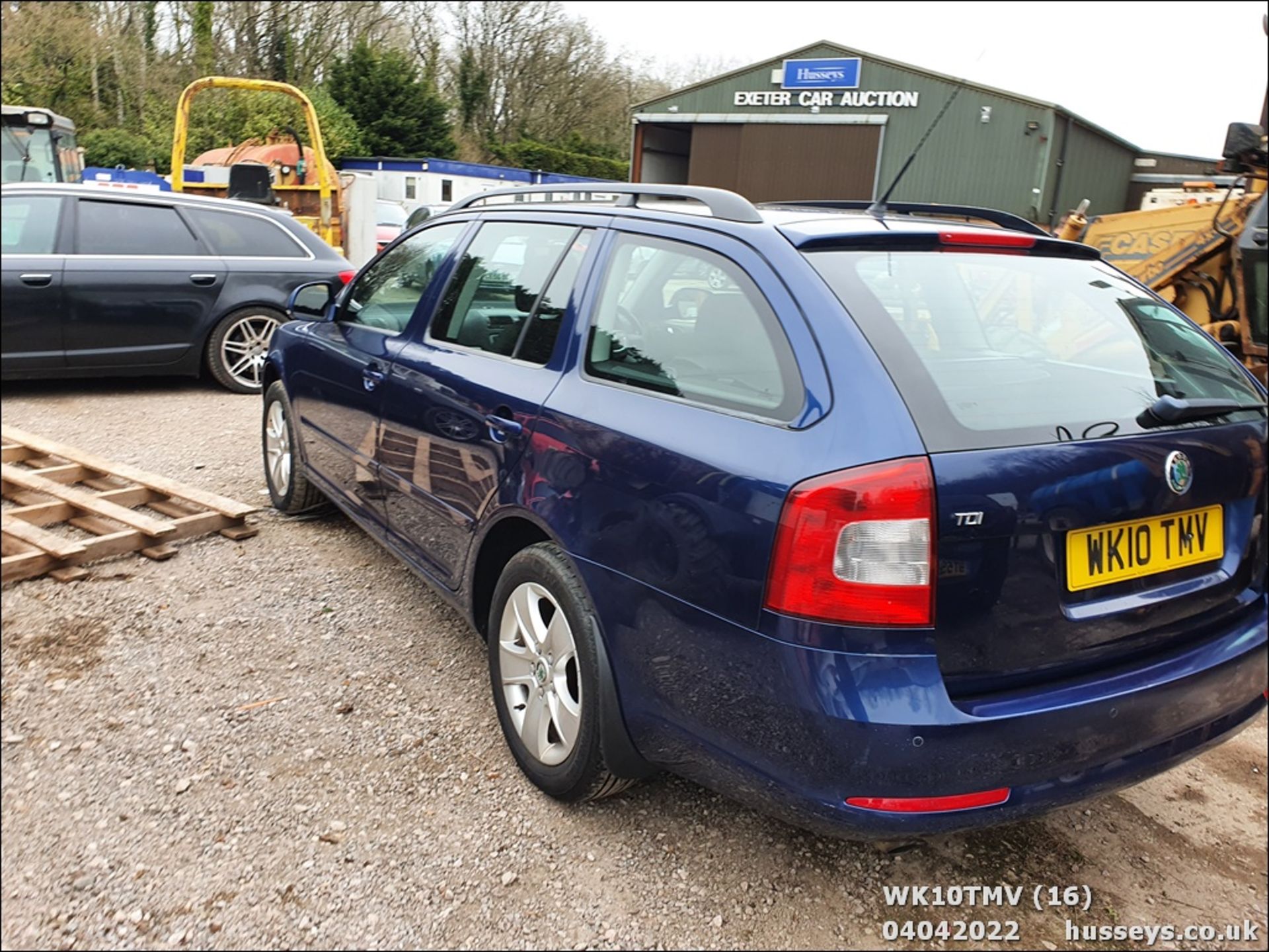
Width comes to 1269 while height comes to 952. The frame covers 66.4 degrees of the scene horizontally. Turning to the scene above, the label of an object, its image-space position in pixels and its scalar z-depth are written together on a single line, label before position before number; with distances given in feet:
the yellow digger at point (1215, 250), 21.90
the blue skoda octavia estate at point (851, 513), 6.34
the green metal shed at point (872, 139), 68.23
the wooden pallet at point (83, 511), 9.99
